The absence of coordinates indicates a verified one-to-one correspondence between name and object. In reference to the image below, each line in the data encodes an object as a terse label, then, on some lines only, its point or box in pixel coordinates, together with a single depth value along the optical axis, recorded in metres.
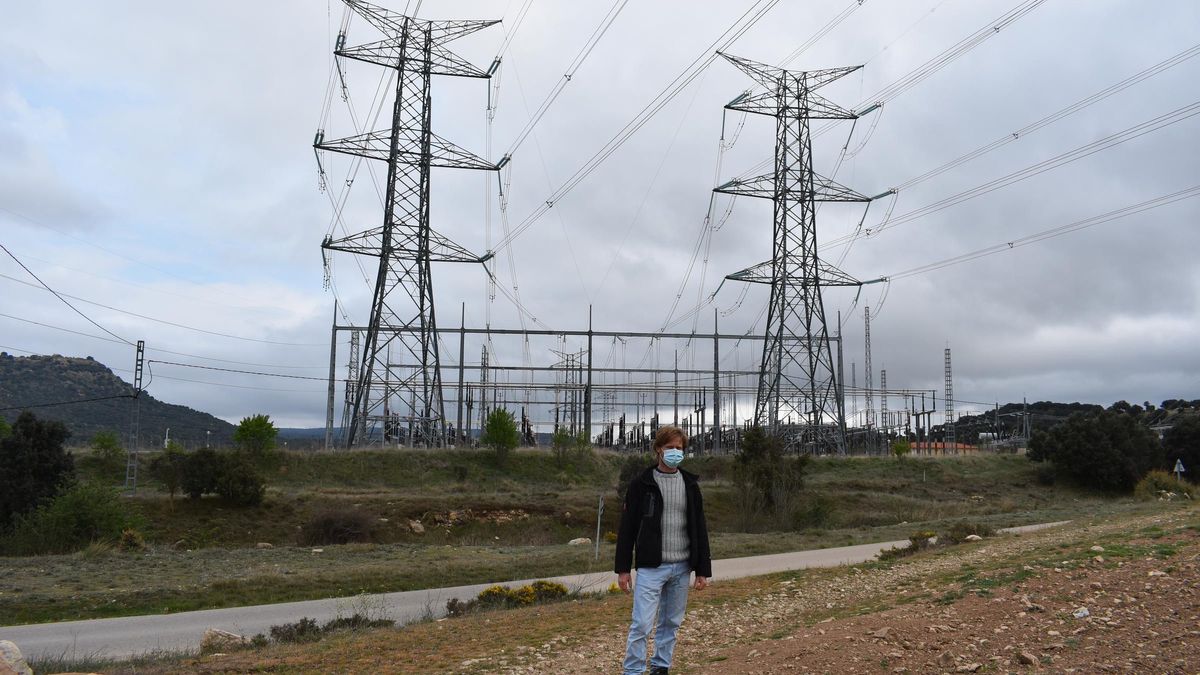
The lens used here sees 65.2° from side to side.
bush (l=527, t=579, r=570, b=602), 13.17
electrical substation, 35.81
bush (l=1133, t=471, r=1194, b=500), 34.07
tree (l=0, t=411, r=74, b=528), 28.45
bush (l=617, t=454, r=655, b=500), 34.43
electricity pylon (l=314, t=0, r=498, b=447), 35.50
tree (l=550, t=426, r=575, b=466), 44.41
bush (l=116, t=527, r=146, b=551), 23.26
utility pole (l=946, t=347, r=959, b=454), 59.83
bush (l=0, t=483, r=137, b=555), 24.11
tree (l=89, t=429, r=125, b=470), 38.81
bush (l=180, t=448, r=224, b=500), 32.69
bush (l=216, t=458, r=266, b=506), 32.25
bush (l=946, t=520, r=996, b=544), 18.09
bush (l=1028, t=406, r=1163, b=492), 46.47
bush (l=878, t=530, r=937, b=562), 15.86
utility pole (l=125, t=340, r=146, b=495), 31.13
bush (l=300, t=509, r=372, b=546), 27.95
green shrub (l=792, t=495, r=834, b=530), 27.81
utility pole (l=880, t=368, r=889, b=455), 50.34
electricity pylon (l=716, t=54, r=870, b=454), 37.06
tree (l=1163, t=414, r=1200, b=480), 51.19
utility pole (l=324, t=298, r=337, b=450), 43.78
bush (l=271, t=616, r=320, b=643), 10.34
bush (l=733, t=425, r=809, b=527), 28.03
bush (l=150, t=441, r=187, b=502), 32.97
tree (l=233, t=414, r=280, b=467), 40.06
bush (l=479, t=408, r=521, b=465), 43.12
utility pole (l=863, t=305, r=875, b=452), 52.61
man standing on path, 6.09
